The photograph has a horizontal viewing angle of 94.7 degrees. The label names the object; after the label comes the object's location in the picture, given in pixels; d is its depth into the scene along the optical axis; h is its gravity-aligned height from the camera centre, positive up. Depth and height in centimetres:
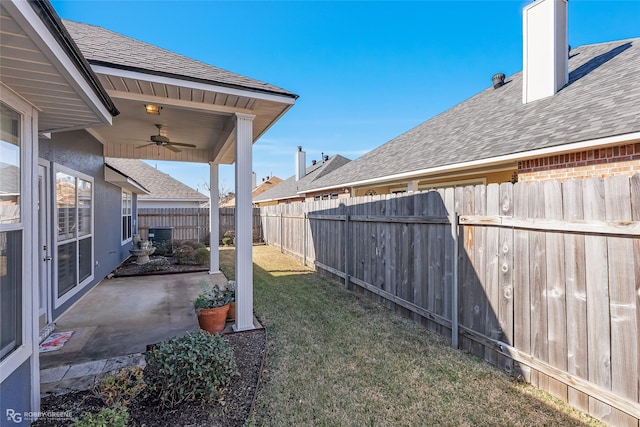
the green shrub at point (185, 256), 976 -131
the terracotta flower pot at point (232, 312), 461 -153
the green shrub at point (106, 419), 201 -142
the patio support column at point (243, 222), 423 -9
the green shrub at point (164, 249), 1132 -124
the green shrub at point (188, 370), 257 -138
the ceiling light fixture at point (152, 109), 422 +159
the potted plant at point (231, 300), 462 -132
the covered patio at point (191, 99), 348 +161
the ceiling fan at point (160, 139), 560 +149
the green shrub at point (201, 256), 969 -133
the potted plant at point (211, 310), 414 -134
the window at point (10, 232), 205 -10
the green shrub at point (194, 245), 1110 -109
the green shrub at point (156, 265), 857 -145
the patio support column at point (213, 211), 806 +13
